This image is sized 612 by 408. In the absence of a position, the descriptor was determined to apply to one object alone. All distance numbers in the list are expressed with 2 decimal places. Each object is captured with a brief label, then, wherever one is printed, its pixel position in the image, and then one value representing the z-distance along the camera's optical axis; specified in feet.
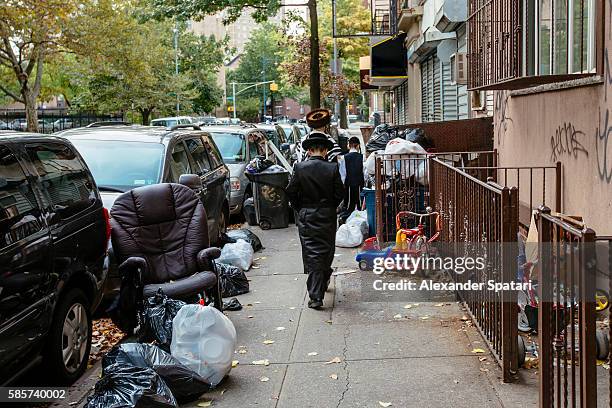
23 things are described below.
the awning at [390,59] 92.48
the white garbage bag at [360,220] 38.01
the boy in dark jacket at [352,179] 43.70
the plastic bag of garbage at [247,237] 36.45
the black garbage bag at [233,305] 26.16
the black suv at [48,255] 16.56
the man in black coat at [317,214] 25.94
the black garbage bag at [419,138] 45.27
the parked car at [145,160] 30.99
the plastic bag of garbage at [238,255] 32.71
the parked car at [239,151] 48.98
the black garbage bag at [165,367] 17.37
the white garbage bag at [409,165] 33.96
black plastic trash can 45.60
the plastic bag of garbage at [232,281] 28.40
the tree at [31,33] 72.95
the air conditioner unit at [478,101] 49.01
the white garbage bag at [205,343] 18.28
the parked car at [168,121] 121.64
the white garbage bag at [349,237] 37.06
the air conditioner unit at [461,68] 48.26
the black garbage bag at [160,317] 19.29
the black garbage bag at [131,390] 15.64
